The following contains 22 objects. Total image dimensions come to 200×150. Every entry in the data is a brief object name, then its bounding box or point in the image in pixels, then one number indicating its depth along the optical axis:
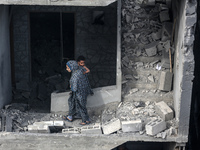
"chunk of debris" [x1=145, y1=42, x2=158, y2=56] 16.83
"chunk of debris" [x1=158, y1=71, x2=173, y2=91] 16.47
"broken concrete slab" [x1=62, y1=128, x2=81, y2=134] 15.41
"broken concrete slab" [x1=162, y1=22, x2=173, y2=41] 16.69
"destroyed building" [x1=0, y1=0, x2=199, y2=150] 14.65
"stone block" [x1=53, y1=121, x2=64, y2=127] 15.86
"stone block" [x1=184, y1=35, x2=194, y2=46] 13.62
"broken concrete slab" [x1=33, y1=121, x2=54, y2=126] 15.74
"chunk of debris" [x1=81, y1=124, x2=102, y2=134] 15.28
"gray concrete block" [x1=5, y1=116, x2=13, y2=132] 15.38
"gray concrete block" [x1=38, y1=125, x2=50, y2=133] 15.29
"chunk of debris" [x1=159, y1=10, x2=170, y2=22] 16.69
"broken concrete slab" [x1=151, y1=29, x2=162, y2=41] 16.94
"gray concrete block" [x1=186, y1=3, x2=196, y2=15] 13.23
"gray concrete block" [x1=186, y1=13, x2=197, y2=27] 13.32
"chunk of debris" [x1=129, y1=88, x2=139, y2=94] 16.95
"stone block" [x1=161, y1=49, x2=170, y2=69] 16.77
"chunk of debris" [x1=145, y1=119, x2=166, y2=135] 14.60
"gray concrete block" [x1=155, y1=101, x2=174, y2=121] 15.42
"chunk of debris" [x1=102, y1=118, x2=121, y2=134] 15.19
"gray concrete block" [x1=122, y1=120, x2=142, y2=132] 15.00
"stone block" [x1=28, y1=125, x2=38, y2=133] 15.30
